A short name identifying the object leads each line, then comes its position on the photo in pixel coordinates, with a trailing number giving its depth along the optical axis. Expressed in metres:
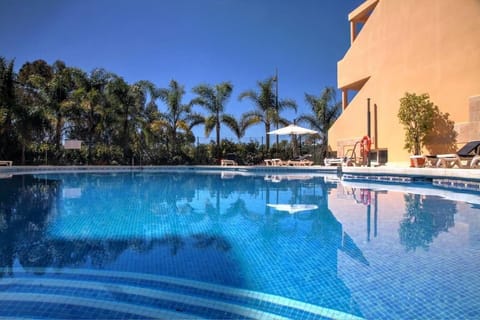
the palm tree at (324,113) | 22.11
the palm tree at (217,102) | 20.64
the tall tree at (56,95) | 18.16
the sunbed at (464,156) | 10.72
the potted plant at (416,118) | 13.21
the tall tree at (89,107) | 18.62
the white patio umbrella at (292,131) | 17.28
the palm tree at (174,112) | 20.61
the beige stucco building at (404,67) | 12.21
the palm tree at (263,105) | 20.91
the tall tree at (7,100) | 15.79
